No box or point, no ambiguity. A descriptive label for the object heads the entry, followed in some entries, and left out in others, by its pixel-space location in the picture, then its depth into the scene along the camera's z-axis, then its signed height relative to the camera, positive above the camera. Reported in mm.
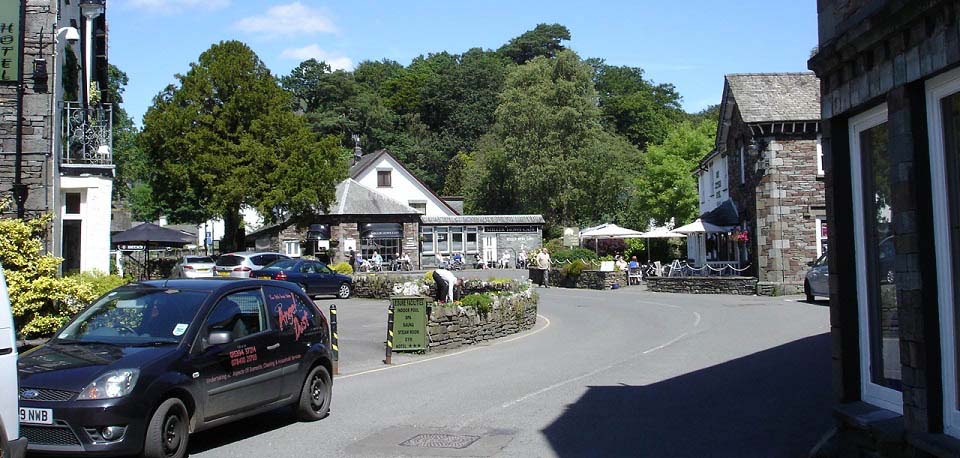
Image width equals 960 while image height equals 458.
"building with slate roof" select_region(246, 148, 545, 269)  54625 +2137
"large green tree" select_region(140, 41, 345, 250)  42281 +5986
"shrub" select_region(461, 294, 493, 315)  19828 -996
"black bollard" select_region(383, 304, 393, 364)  16422 -1550
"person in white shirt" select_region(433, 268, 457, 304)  21875 -614
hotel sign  17047 +4557
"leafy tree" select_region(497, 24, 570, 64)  106562 +26869
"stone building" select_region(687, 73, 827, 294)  31828 +2642
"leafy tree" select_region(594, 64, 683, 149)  92062 +16433
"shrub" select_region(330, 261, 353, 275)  39438 -297
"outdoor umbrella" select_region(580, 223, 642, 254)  43344 +1245
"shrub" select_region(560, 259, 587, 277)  39812 -482
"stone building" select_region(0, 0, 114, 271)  17016 +2679
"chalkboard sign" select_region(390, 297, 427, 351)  17719 -1304
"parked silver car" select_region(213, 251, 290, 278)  32094 +3
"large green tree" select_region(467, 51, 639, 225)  63531 +8487
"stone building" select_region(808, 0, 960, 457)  6137 +265
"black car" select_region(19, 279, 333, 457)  7344 -979
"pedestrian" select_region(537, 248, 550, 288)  40656 -274
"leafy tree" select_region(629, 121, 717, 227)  61906 +5671
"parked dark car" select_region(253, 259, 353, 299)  30844 -486
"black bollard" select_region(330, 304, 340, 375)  14905 -1366
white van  6084 -881
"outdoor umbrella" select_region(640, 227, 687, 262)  40269 +1074
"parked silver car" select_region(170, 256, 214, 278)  32069 -136
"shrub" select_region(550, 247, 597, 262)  44156 +145
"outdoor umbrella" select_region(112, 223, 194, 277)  33156 +1121
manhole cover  8930 -1903
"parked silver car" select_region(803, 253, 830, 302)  25562 -759
